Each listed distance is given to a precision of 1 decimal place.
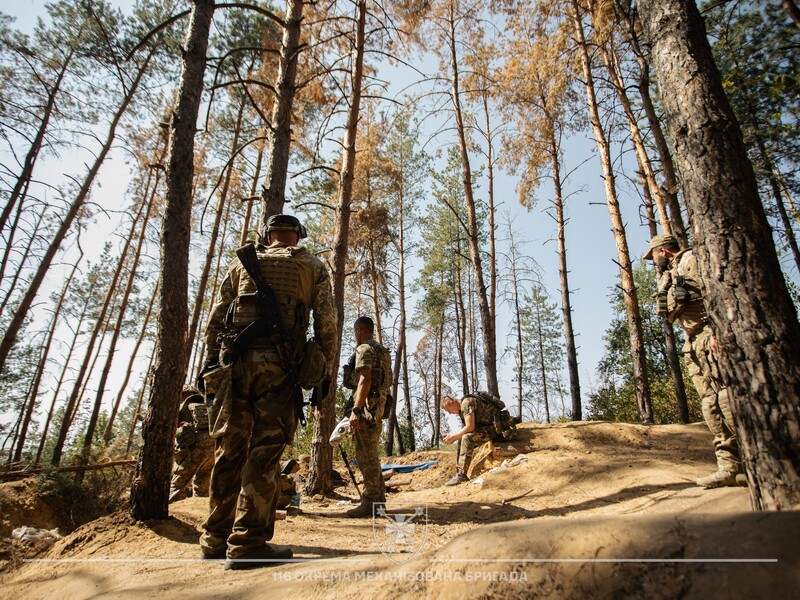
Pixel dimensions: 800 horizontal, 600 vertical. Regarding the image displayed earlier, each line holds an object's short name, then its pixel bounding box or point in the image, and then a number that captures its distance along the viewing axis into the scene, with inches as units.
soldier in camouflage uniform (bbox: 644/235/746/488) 146.3
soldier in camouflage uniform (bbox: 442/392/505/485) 283.9
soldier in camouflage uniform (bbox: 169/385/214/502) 233.3
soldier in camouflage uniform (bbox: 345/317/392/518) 183.9
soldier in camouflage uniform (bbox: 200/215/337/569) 102.3
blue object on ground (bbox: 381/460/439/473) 365.3
